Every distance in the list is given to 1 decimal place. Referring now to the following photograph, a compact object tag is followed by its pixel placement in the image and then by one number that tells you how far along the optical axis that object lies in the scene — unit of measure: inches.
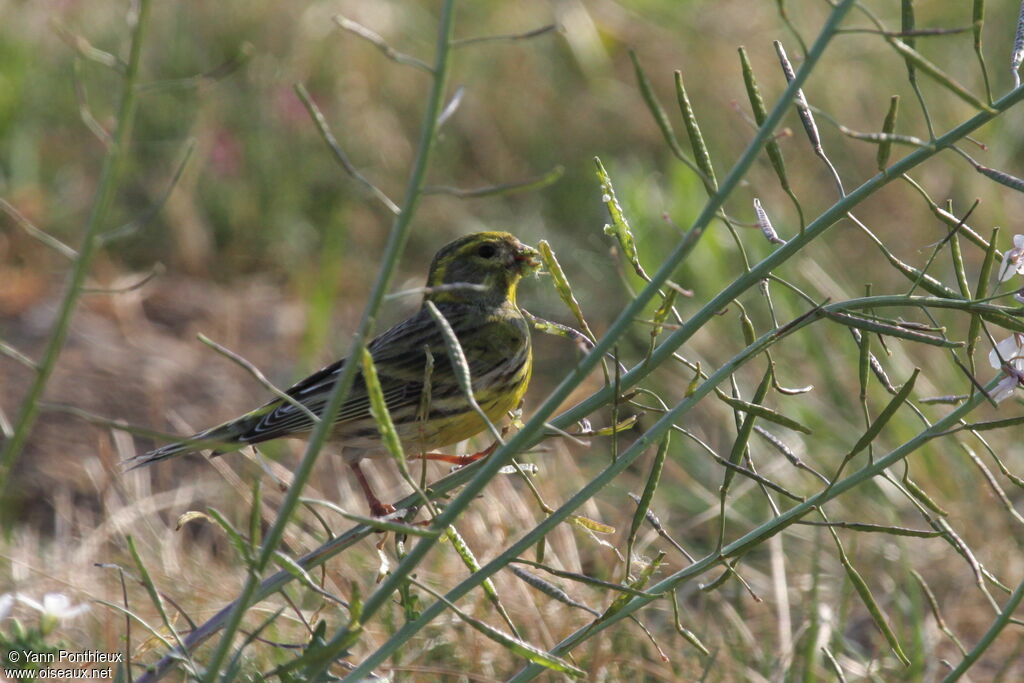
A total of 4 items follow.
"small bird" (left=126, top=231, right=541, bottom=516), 260.8
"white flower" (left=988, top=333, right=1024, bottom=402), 158.2
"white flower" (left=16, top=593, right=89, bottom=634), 179.3
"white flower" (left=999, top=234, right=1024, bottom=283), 160.1
